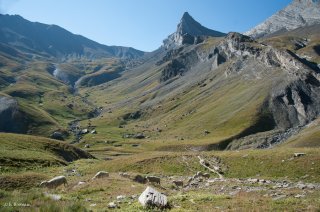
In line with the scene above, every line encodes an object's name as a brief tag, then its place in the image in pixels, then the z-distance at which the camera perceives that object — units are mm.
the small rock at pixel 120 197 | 18322
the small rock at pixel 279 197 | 18166
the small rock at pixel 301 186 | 22551
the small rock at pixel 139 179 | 26546
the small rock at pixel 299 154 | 34512
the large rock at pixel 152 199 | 15672
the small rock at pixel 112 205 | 16362
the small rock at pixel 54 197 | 16235
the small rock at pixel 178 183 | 26800
